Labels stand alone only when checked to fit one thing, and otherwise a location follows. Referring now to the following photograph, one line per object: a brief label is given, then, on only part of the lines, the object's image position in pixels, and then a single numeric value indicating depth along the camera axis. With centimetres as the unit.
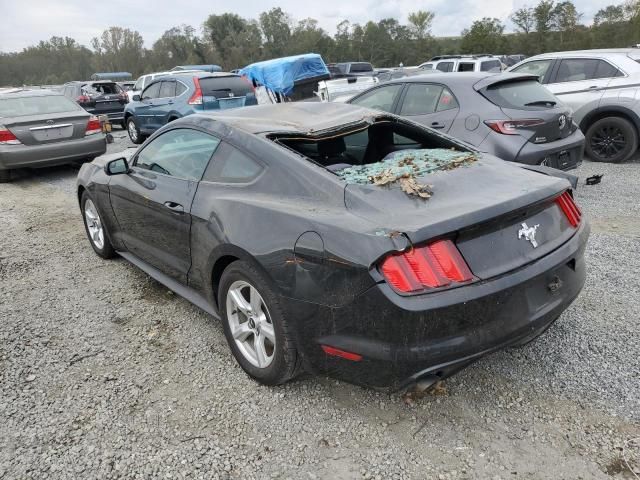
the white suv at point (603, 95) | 752
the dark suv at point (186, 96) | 1041
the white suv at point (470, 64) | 1669
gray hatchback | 552
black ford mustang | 208
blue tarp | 1367
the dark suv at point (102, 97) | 1519
